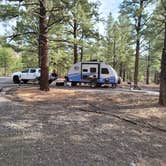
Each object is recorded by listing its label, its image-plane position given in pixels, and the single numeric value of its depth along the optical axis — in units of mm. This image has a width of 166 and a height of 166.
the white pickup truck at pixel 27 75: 17639
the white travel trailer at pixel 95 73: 15846
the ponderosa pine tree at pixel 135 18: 14485
